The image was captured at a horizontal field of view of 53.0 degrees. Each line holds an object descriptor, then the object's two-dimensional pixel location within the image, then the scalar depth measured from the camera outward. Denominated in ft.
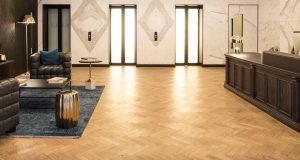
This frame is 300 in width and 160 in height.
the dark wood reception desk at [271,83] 13.37
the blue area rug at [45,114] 12.44
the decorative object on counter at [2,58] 21.17
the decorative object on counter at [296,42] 16.34
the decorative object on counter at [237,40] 22.73
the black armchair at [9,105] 11.38
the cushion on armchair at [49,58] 23.08
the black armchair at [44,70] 22.42
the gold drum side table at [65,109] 12.86
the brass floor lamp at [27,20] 27.46
